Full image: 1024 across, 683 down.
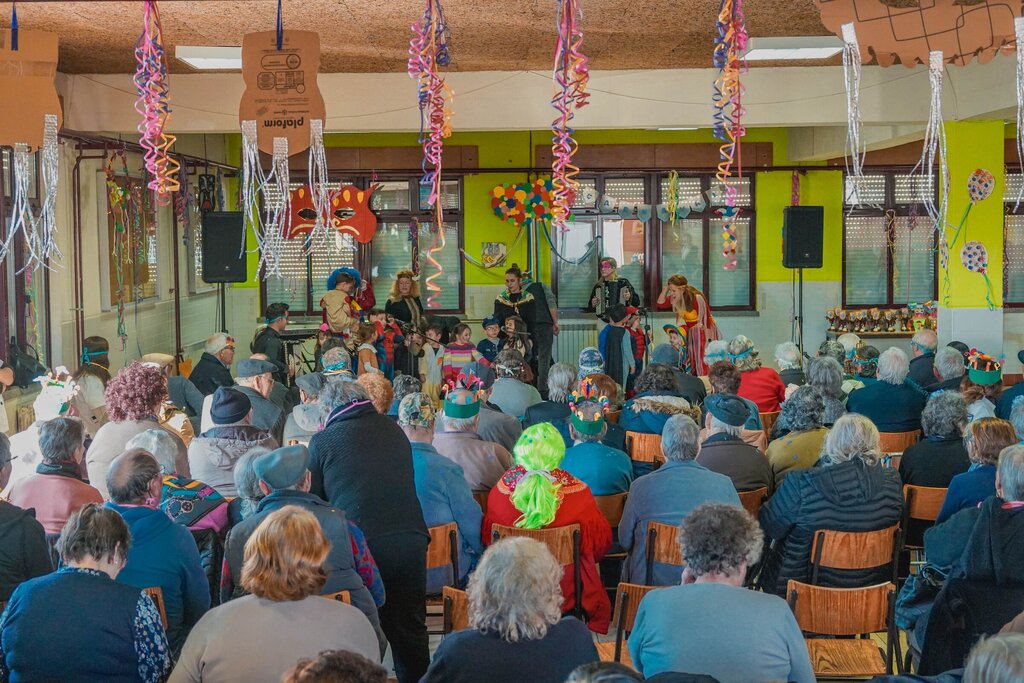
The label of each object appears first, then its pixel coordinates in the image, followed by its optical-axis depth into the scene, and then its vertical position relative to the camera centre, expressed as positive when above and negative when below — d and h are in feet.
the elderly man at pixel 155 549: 11.67 -2.71
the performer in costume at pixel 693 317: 39.37 -1.27
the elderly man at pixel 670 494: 14.47 -2.72
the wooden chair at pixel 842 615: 12.60 -3.80
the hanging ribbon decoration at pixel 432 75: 19.54 +3.67
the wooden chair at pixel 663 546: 14.21 -3.32
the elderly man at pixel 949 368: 23.93 -1.91
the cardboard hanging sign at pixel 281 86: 19.26 +3.35
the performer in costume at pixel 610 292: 43.44 -0.42
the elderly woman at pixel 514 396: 22.79 -2.28
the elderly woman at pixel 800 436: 18.02 -2.49
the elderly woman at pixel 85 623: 9.62 -2.87
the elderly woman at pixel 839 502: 14.60 -2.87
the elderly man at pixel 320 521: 11.61 -2.56
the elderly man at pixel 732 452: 16.72 -2.54
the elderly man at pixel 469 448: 17.20 -2.51
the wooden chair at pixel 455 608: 11.73 -3.36
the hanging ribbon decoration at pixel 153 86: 19.12 +3.47
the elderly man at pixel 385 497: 13.51 -2.54
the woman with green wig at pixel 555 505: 14.49 -2.87
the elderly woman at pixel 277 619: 9.27 -2.79
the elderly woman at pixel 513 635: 8.98 -2.83
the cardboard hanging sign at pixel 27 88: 17.66 +3.10
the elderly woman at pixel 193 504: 13.07 -2.54
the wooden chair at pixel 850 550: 14.12 -3.38
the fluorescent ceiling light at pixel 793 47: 26.89 +5.66
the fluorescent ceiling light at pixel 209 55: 28.07 +5.76
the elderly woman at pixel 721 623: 9.44 -2.88
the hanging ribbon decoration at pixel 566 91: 18.29 +3.17
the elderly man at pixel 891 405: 21.35 -2.37
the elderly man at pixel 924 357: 26.86 -1.93
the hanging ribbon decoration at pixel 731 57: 18.28 +3.65
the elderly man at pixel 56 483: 13.65 -2.40
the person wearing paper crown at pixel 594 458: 16.55 -2.58
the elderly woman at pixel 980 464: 14.80 -2.48
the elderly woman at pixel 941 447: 17.38 -2.60
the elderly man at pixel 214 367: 27.30 -1.98
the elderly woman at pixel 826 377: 21.84 -1.87
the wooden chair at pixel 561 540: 14.17 -3.23
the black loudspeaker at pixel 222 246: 37.73 +1.28
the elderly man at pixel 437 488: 15.19 -2.75
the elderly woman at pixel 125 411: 16.82 -1.91
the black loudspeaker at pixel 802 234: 40.93 +1.64
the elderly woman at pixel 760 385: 25.02 -2.32
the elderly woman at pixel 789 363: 26.99 -2.01
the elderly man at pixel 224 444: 15.90 -2.24
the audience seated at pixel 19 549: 12.06 -2.80
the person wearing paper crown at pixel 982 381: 22.17 -2.10
